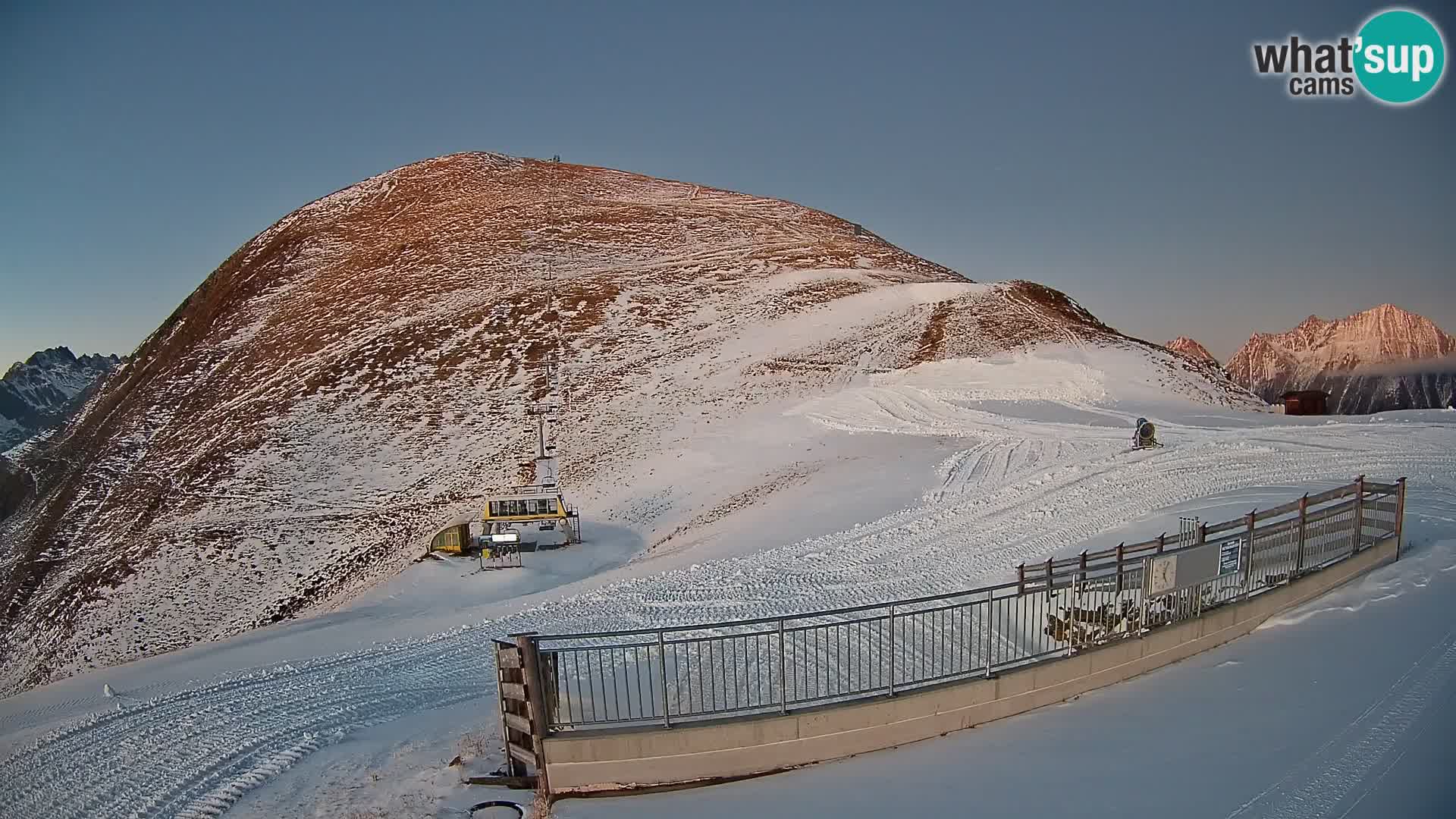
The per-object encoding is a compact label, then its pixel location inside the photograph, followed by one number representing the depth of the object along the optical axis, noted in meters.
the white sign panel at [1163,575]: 9.95
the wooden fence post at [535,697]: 8.46
